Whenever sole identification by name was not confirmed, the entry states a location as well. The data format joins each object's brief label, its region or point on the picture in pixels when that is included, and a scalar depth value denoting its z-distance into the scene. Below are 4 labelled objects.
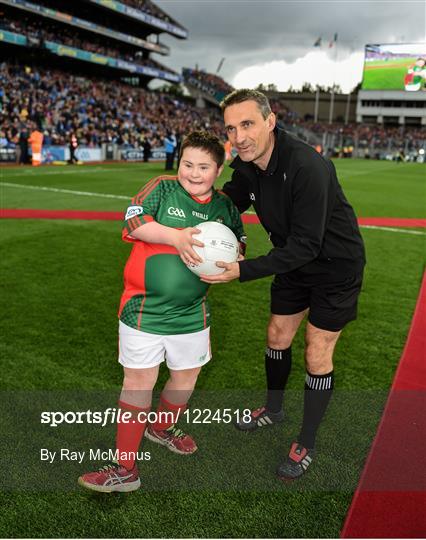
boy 2.44
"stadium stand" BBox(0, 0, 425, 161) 30.48
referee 2.49
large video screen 65.12
